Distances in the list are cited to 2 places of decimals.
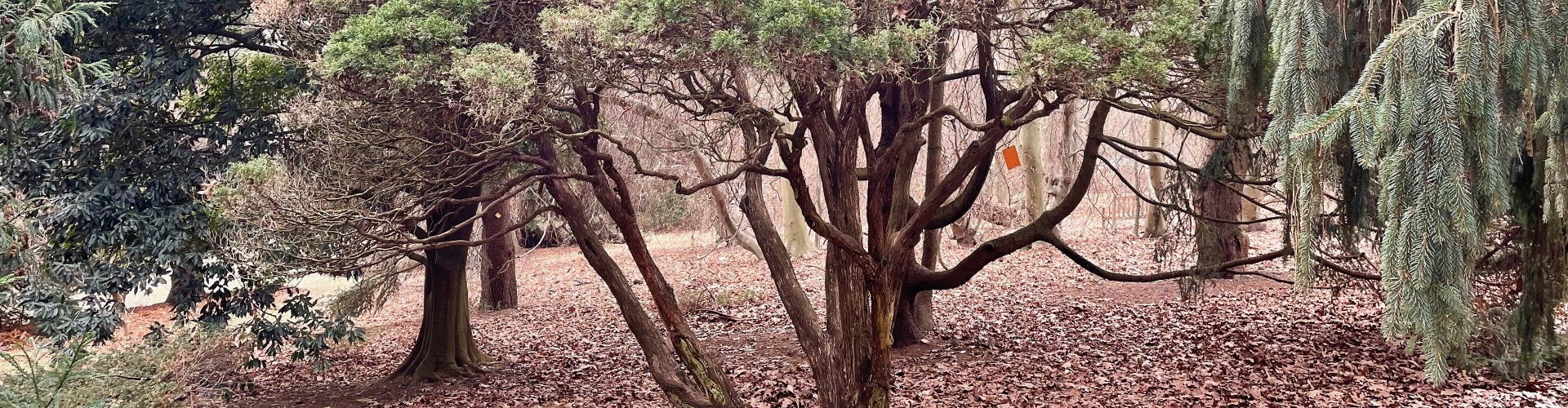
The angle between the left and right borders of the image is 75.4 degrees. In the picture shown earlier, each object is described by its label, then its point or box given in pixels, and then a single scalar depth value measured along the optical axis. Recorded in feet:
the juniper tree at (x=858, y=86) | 16.28
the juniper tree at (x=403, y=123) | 16.78
